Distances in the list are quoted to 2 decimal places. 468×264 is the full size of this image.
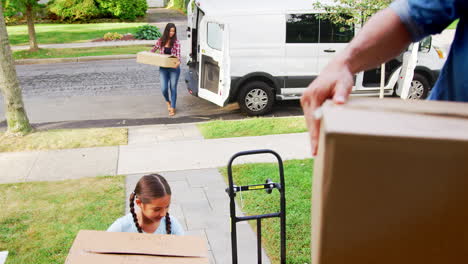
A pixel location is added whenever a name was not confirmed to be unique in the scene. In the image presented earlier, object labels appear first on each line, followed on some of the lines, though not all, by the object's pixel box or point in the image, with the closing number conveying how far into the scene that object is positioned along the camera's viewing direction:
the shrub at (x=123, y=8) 30.66
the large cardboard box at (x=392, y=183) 0.88
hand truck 3.65
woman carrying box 10.22
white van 9.77
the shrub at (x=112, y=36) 23.62
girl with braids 3.26
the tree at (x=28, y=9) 18.56
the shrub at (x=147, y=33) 23.56
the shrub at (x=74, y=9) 29.95
